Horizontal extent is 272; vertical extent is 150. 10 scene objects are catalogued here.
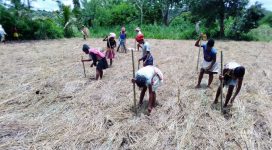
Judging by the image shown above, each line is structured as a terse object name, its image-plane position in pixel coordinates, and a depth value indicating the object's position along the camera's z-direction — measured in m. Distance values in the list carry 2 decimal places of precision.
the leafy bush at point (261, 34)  13.00
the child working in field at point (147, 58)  4.19
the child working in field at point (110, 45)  5.59
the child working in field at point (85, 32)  11.39
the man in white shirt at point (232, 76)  2.88
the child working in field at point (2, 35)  9.80
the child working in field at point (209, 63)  3.77
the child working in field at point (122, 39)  7.28
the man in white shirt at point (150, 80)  2.86
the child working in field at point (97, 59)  4.36
